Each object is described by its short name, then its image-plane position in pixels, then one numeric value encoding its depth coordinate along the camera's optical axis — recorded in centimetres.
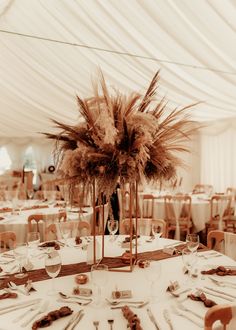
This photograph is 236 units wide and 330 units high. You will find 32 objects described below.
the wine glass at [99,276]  179
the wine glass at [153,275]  188
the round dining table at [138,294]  165
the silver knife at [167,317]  161
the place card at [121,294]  190
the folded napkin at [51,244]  292
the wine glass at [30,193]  596
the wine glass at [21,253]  229
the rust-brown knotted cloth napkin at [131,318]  156
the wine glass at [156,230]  305
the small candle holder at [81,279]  211
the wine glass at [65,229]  298
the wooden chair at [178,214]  574
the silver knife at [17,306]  177
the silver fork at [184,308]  171
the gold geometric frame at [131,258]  236
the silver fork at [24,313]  168
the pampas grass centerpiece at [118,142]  207
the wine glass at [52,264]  195
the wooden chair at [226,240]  306
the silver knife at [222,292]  194
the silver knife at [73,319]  160
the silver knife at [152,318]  160
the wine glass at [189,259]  217
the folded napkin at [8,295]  192
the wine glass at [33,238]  268
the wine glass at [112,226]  307
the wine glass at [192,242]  237
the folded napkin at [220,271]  226
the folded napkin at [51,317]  159
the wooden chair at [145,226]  369
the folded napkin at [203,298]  180
